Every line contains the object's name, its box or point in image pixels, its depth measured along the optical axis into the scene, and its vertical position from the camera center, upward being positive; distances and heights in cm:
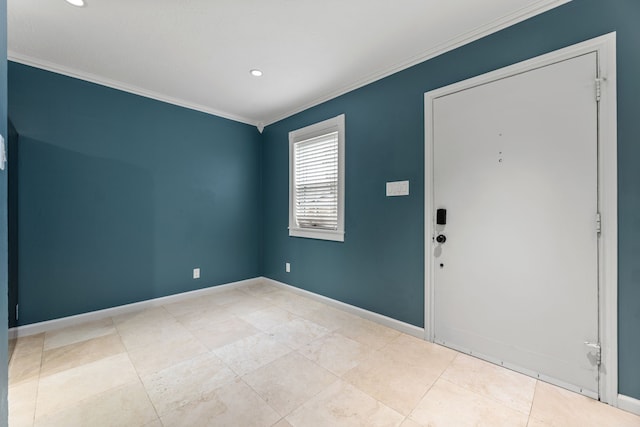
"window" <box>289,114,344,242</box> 316 +43
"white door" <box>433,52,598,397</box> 168 -5
